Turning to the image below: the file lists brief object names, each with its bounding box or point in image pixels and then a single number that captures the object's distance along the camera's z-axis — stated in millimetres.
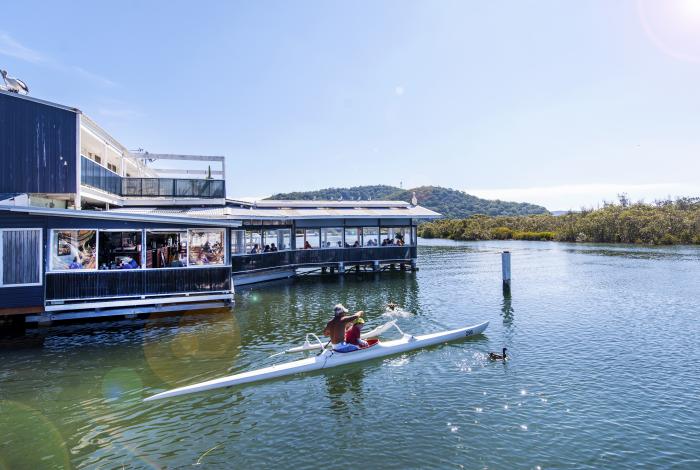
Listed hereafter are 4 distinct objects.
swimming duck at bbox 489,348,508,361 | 13578
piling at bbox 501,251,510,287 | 26875
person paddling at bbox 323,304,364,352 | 13342
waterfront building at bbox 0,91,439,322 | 16156
